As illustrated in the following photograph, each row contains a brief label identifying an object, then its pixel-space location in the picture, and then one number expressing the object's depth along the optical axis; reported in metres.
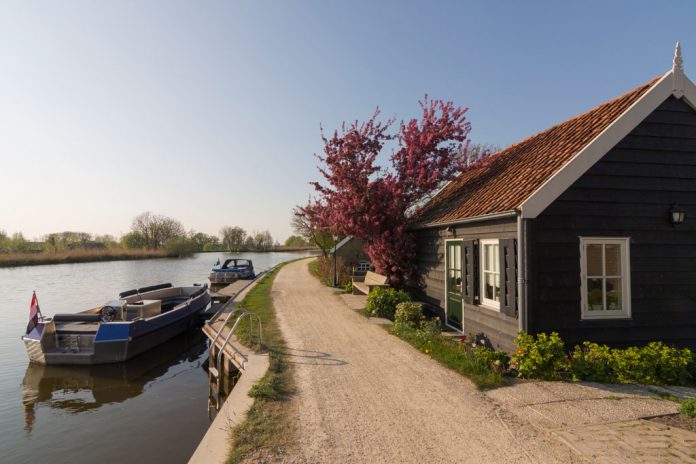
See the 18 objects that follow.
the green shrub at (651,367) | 6.24
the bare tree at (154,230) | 74.88
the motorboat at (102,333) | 10.49
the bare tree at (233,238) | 84.81
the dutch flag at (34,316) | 10.48
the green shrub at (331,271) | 22.22
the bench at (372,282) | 13.54
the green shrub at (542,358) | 6.34
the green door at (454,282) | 9.83
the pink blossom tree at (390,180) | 12.92
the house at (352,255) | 24.94
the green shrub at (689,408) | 4.91
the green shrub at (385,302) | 12.09
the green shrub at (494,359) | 6.50
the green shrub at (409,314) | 10.48
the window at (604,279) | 7.04
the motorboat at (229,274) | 28.78
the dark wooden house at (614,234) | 6.89
